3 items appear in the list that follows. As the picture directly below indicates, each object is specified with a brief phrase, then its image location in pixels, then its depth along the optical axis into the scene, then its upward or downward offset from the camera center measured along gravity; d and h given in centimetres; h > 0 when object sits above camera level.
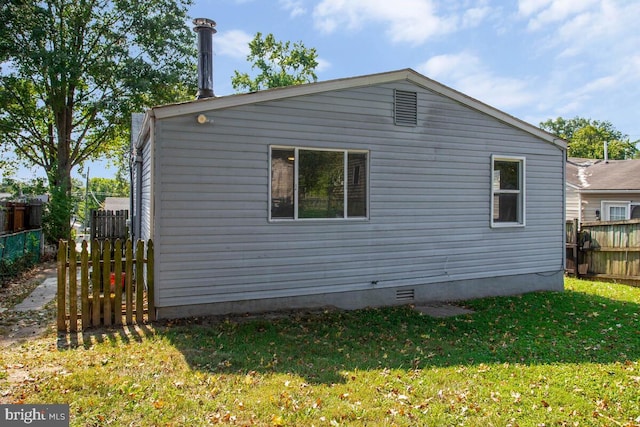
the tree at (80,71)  1725 +592
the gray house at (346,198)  648 +27
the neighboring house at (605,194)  1628 +77
